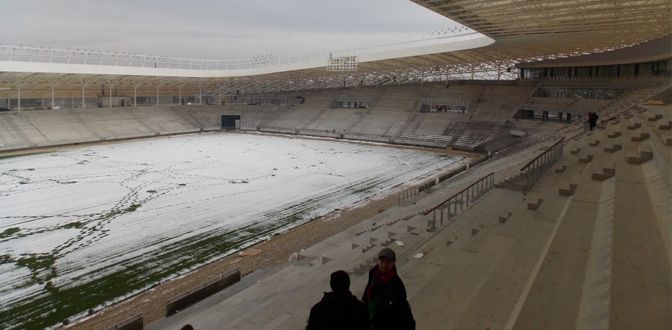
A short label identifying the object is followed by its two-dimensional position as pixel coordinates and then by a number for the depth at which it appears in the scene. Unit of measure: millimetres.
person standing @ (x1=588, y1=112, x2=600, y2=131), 18594
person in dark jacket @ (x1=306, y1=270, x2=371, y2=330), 2947
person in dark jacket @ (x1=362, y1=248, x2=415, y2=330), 3480
